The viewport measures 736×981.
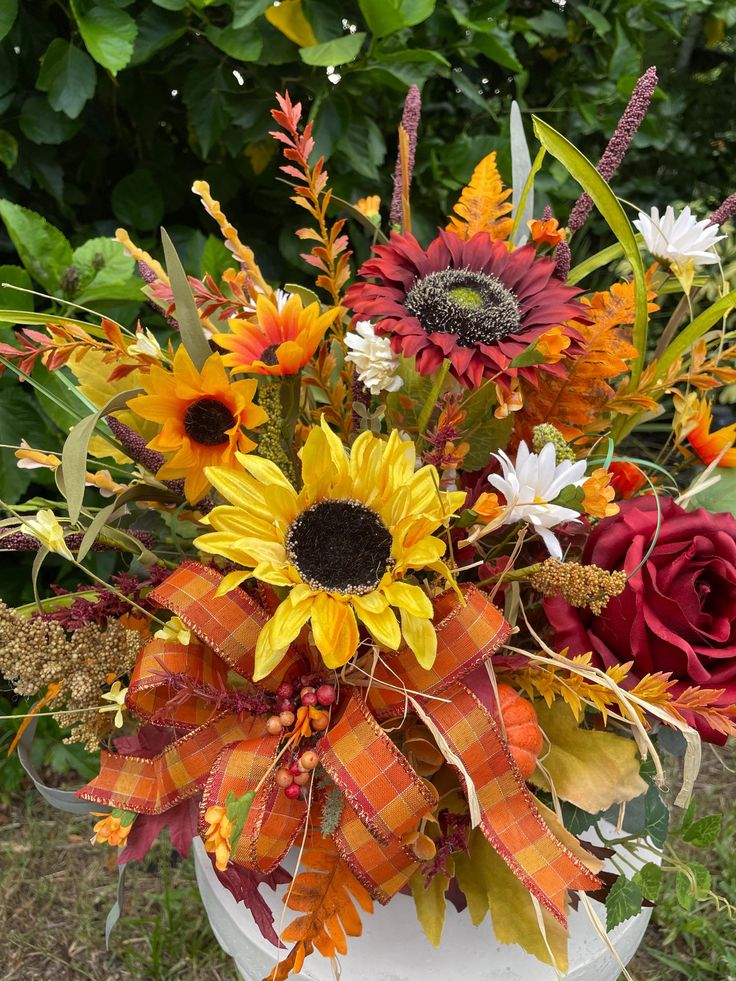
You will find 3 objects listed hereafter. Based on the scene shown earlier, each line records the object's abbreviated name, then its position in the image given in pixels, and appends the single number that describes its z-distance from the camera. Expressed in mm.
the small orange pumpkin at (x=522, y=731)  466
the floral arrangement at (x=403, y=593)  434
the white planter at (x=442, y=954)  534
